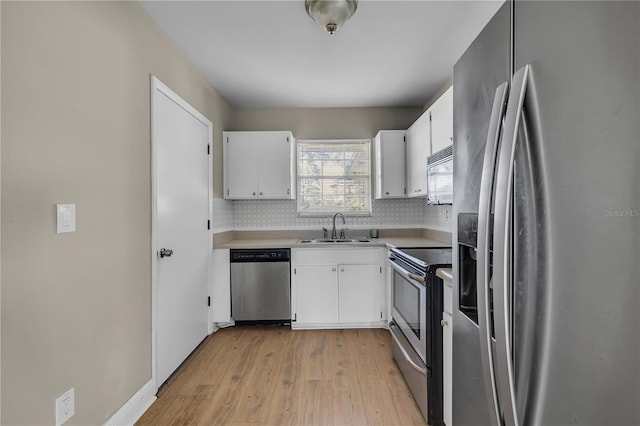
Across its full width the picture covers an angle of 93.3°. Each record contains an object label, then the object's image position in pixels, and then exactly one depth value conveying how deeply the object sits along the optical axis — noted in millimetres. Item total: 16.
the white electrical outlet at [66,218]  1296
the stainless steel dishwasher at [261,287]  3102
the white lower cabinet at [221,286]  3096
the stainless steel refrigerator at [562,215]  457
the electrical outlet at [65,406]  1280
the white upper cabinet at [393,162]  3398
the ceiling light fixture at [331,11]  1783
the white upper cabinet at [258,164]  3441
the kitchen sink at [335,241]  3322
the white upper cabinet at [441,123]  2160
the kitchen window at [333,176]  3760
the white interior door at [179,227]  2078
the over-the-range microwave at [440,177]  2136
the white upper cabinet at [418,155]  2697
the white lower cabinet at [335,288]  3096
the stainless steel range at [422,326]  1647
